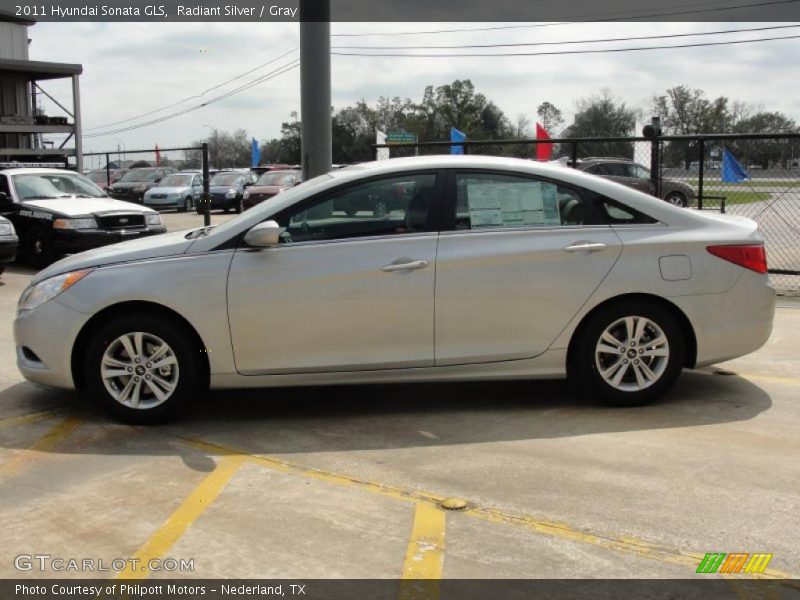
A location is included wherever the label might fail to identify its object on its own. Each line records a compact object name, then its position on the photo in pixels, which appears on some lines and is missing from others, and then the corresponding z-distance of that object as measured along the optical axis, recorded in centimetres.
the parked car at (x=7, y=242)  1164
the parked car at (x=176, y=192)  2970
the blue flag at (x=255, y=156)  5007
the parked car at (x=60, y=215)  1283
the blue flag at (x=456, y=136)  2075
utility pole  871
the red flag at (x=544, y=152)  1533
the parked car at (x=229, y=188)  3017
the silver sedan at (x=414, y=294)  518
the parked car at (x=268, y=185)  2700
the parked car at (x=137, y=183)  3167
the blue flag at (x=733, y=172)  1096
